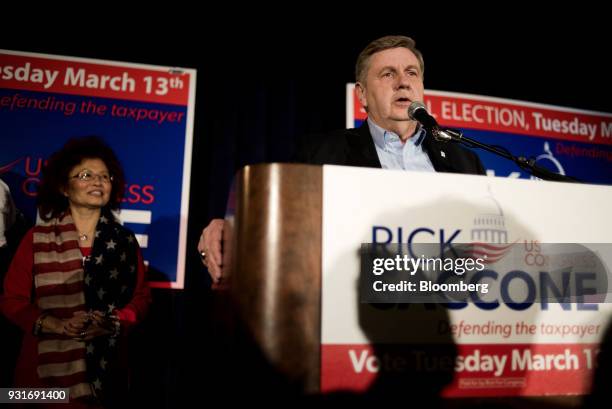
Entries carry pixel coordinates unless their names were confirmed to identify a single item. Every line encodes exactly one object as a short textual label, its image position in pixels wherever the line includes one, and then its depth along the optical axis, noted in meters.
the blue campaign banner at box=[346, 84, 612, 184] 2.83
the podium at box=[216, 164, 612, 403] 0.69
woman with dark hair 1.92
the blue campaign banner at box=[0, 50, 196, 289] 2.28
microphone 1.16
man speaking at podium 1.57
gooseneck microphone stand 1.06
